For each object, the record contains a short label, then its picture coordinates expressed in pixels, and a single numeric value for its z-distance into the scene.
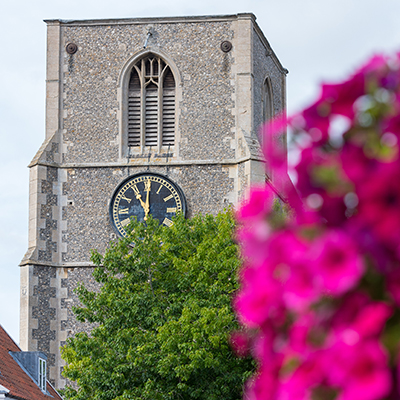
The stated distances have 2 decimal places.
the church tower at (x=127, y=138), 53.90
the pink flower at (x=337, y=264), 5.10
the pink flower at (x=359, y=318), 5.12
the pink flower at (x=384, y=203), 5.15
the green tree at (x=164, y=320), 43.32
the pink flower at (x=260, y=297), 5.64
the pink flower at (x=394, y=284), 5.28
